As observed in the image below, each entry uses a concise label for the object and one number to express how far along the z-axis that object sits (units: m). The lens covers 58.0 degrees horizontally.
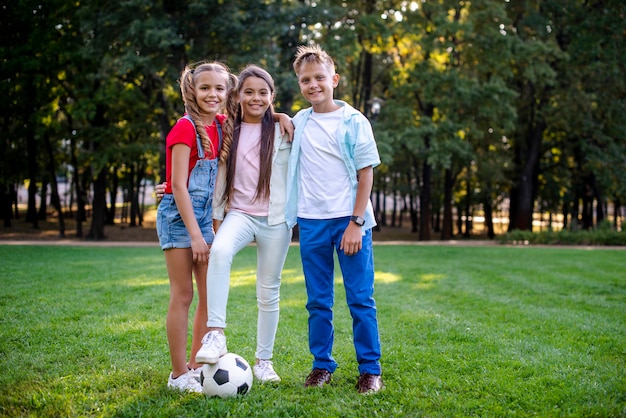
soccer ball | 3.39
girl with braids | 3.43
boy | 3.68
